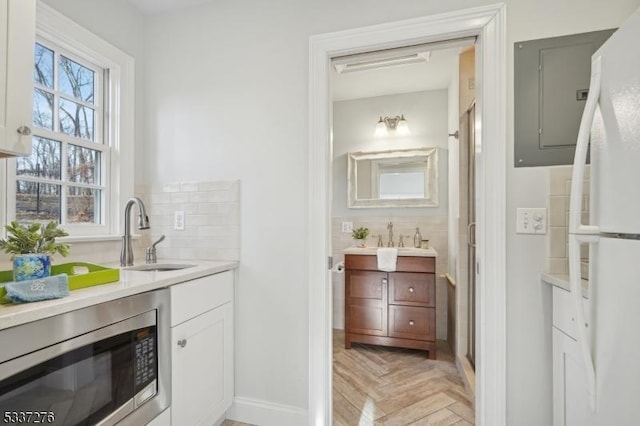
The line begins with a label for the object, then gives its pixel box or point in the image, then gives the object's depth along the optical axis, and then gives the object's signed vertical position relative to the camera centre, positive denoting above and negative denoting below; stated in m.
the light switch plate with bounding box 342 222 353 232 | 3.39 -0.14
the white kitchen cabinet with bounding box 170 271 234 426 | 1.38 -0.66
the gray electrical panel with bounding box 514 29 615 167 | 1.40 +0.55
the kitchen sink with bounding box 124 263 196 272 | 1.77 -0.31
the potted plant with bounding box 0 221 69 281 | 0.99 -0.12
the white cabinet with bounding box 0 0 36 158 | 1.04 +0.47
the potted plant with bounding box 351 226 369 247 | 3.20 -0.21
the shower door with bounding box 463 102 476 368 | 2.28 -0.10
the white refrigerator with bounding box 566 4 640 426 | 0.72 -0.05
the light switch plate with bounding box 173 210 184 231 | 1.99 -0.04
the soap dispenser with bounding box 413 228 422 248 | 3.13 -0.25
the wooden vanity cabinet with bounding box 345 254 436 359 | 2.70 -0.78
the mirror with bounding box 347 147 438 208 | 3.21 +0.38
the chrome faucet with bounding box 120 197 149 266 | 1.72 -0.16
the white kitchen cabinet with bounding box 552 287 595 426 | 1.07 -0.59
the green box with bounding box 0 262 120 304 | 1.11 -0.23
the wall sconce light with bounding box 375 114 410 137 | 3.27 +0.92
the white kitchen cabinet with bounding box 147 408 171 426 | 1.26 -0.84
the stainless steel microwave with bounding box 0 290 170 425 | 0.84 -0.49
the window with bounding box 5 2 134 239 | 1.58 +0.44
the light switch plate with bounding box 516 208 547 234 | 1.43 -0.03
